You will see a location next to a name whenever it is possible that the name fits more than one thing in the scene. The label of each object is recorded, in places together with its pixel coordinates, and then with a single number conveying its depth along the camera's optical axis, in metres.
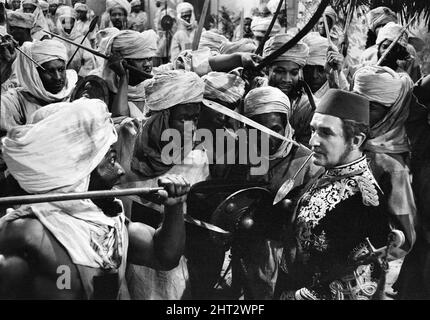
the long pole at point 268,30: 4.62
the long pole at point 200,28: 4.67
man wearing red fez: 4.55
